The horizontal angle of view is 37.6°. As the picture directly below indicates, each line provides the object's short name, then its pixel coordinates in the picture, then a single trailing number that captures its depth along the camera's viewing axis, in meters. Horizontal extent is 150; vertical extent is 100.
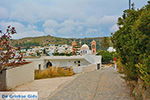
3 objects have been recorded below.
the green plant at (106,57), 57.66
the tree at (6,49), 8.98
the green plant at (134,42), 6.09
